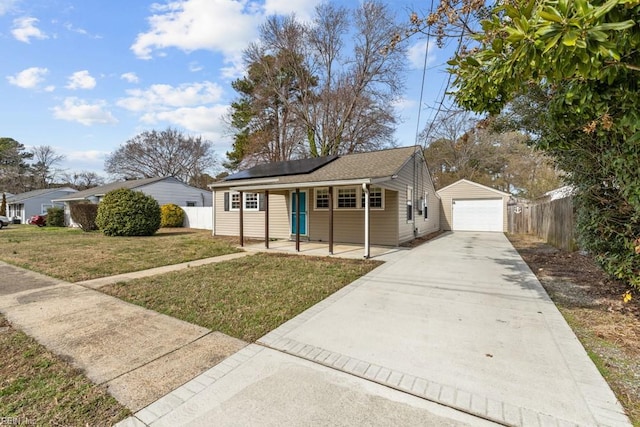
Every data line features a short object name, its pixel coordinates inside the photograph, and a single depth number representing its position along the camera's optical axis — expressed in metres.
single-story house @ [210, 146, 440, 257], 9.55
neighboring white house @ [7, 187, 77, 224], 28.61
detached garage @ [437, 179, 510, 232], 17.05
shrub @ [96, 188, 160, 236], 13.67
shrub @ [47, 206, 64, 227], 21.86
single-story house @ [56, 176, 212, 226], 22.16
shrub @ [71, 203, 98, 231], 16.53
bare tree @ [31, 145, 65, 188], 40.62
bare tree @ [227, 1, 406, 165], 19.61
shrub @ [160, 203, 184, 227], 19.30
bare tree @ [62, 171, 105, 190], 43.34
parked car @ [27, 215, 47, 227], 22.19
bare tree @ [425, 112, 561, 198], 24.22
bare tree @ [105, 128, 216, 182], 33.25
